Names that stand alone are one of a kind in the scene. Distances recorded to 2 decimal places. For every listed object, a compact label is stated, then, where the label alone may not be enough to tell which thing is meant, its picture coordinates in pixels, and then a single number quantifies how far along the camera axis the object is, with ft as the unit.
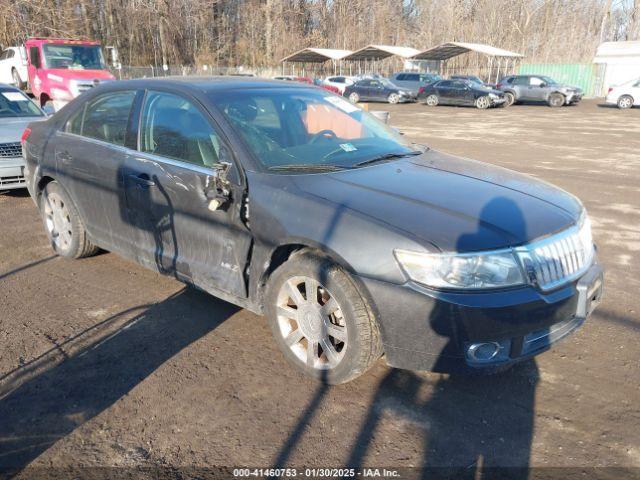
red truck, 50.29
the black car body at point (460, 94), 87.25
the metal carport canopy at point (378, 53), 127.13
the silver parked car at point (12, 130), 22.82
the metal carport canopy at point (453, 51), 118.21
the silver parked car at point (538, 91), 89.35
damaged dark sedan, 8.61
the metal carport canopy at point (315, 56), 132.87
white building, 111.65
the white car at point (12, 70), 68.80
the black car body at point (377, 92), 97.09
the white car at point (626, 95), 82.23
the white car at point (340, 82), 101.40
